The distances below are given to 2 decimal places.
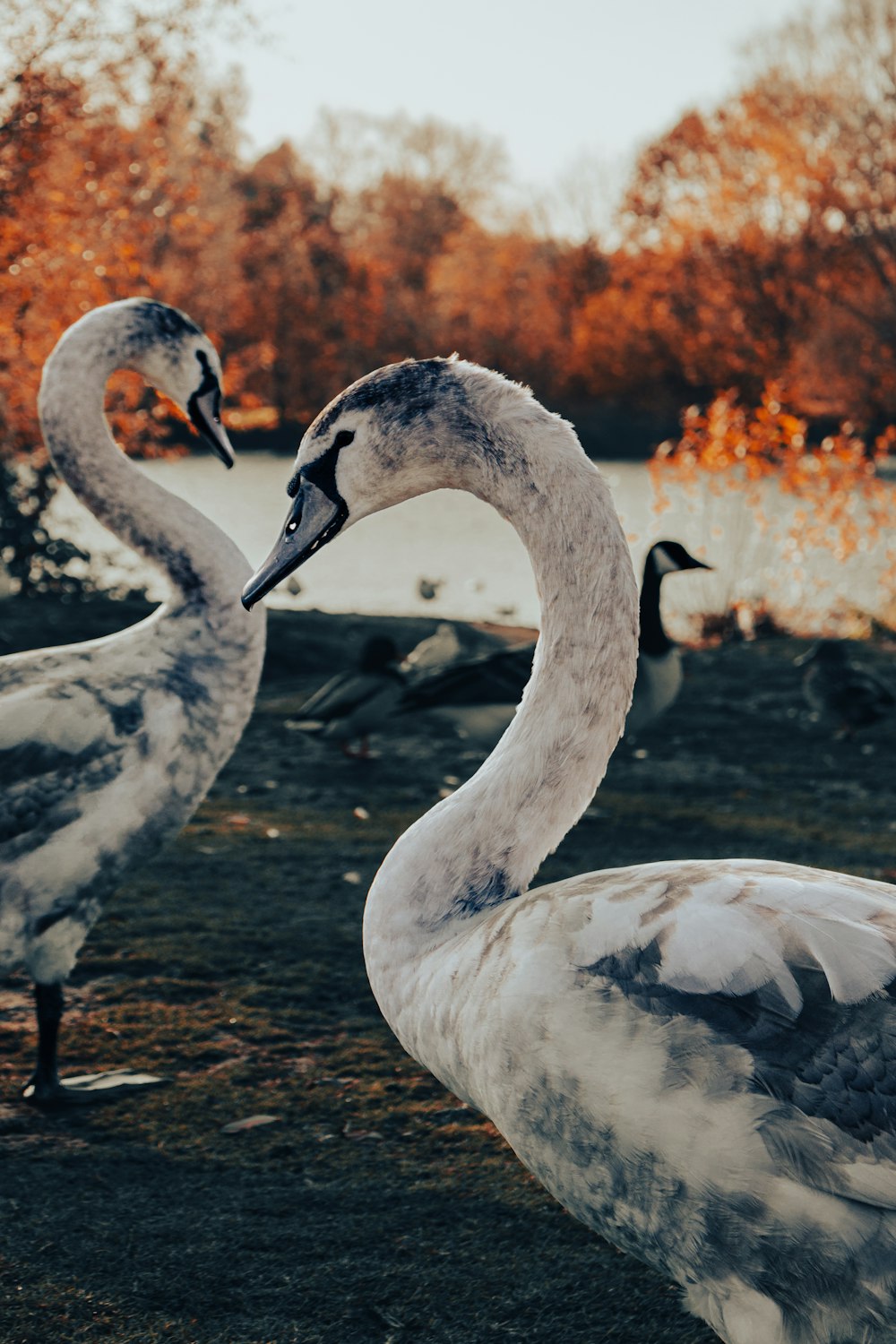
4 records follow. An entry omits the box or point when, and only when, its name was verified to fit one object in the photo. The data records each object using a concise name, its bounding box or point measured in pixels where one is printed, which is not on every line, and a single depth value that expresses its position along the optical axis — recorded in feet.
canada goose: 20.68
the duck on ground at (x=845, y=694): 24.93
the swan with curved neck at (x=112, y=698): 11.23
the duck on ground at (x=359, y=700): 22.66
